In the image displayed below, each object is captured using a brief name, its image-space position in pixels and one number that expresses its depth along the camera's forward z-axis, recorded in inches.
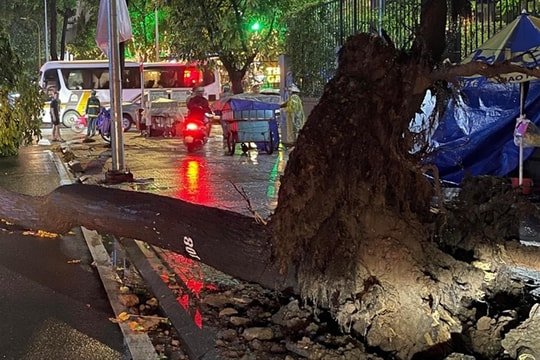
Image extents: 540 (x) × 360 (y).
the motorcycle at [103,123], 927.7
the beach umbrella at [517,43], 394.6
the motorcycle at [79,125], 1341.8
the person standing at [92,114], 1039.6
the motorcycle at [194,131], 774.5
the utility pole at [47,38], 1971.0
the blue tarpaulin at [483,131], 450.3
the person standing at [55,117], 1045.8
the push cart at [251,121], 721.0
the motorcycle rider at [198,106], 778.8
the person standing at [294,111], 711.7
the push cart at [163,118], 1056.2
